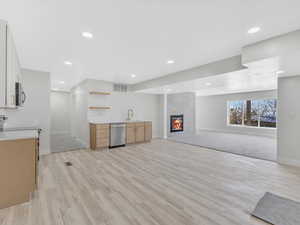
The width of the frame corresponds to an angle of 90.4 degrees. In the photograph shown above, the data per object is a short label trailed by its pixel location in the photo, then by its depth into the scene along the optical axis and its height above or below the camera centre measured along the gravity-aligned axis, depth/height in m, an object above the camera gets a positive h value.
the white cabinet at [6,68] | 2.09 +0.65
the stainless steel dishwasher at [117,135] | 5.70 -0.88
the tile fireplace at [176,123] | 8.21 -0.60
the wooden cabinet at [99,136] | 5.32 -0.87
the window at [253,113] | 7.98 +0.01
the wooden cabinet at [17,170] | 2.18 -0.91
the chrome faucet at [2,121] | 3.19 -0.21
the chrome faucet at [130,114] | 7.03 -0.09
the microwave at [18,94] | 2.78 +0.33
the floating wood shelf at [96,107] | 5.74 +0.19
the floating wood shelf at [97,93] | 5.73 +0.75
